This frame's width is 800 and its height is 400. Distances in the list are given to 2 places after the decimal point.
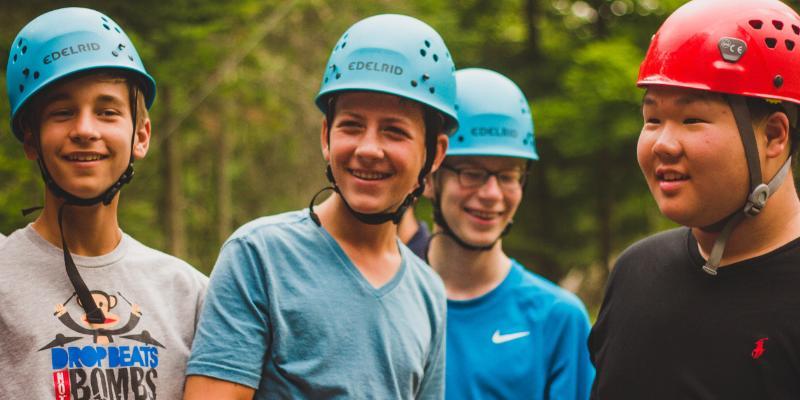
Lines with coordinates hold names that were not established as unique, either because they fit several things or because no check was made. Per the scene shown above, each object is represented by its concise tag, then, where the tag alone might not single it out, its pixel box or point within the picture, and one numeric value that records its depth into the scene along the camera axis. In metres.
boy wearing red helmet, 2.87
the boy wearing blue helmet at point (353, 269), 3.15
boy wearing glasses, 4.45
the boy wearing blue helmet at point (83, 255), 3.10
